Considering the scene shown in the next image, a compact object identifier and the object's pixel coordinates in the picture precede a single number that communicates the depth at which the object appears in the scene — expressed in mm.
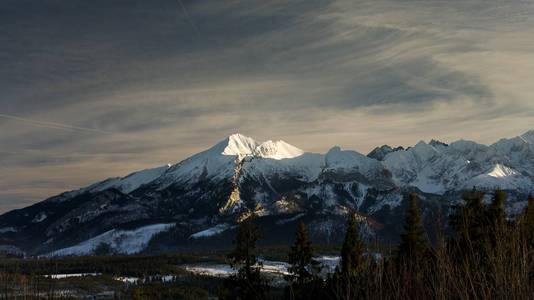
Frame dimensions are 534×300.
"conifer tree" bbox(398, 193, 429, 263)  50688
